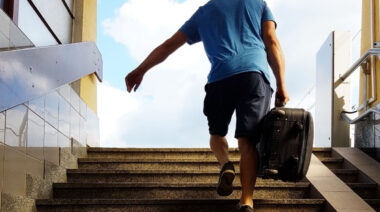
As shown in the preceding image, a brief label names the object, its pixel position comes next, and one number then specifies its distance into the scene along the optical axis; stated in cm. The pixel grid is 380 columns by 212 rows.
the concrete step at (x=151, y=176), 488
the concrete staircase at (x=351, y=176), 479
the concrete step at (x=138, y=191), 442
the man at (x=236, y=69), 346
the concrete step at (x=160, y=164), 533
